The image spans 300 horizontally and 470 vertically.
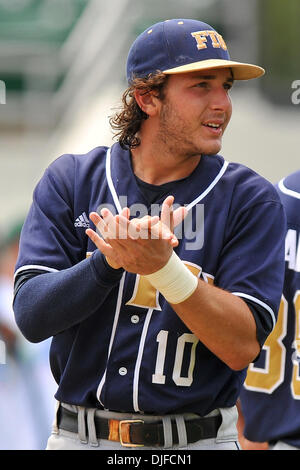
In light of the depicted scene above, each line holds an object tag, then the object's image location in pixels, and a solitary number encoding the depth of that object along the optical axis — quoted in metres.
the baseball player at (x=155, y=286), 5.36
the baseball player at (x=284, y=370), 6.76
